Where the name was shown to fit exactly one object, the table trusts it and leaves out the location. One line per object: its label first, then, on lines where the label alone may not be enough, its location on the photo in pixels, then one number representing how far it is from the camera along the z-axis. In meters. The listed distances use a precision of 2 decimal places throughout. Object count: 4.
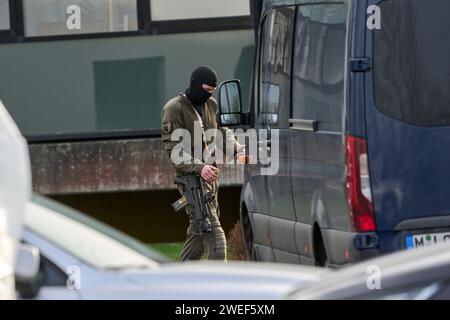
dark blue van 18.28
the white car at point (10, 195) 10.76
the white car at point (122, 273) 11.54
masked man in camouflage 25.58
